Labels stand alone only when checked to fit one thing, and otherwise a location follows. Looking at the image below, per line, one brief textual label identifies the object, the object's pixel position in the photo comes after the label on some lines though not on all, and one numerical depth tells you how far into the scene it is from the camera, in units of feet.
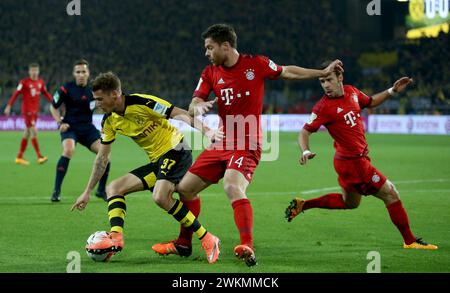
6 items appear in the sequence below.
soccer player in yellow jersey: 47.62
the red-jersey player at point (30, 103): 125.18
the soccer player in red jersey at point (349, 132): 53.78
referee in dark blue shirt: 79.25
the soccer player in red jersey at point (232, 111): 46.85
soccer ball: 46.65
